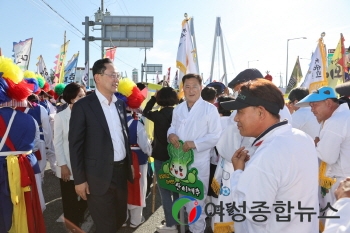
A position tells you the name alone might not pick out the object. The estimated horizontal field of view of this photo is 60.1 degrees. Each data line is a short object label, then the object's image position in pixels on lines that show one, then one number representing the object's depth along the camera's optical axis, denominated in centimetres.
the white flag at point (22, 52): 998
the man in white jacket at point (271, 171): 157
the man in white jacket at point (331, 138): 319
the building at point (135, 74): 5752
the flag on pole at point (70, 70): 1358
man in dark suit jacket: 287
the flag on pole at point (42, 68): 1312
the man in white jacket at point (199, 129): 384
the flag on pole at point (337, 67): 741
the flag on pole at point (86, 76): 1227
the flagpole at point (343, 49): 742
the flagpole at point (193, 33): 931
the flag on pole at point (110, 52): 1294
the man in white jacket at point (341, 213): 118
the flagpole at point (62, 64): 1165
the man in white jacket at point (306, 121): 457
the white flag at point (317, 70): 778
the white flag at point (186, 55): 591
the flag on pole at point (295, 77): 1029
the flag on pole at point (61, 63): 1192
